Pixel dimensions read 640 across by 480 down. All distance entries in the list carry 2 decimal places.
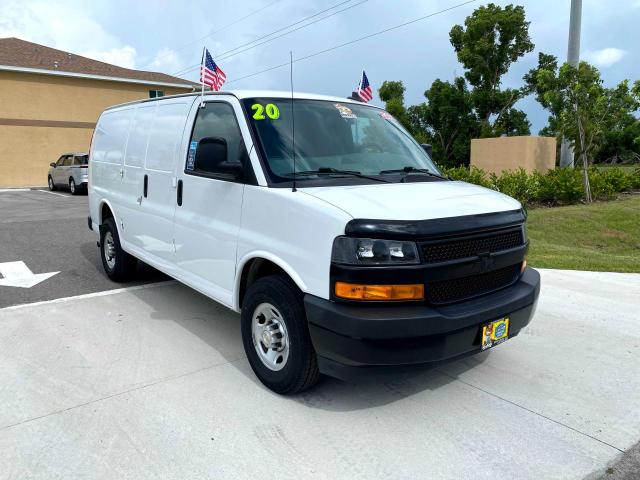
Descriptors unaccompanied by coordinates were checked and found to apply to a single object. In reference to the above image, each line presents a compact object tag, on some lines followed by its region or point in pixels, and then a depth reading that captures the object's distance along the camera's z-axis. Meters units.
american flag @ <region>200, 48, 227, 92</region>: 9.97
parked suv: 21.31
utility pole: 16.64
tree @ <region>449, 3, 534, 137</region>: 22.38
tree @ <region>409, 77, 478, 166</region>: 24.27
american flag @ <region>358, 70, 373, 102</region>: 12.52
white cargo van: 3.07
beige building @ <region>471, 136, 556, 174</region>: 16.28
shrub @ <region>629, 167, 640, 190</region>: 16.20
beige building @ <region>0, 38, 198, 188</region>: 26.38
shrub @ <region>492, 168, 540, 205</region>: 13.63
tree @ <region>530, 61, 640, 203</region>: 14.25
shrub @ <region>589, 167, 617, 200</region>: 14.70
